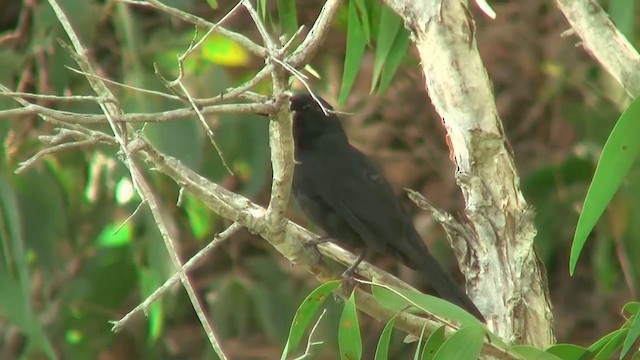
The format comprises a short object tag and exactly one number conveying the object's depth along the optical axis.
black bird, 6.98
